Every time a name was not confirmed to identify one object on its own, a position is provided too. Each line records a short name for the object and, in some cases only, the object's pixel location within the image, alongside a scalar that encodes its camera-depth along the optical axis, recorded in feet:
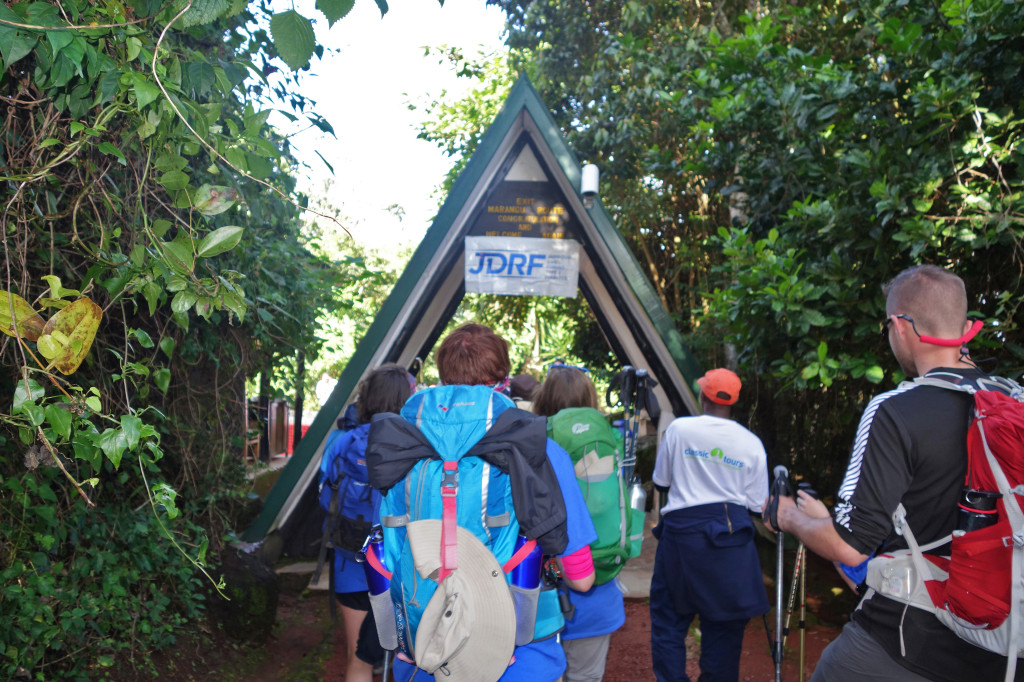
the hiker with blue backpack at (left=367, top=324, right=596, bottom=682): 7.83
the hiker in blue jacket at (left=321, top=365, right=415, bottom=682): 12.80
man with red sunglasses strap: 7.01
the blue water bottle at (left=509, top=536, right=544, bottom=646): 8.25
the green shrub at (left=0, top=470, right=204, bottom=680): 11.28
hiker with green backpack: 11.68
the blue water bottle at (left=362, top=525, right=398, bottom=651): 9.21
